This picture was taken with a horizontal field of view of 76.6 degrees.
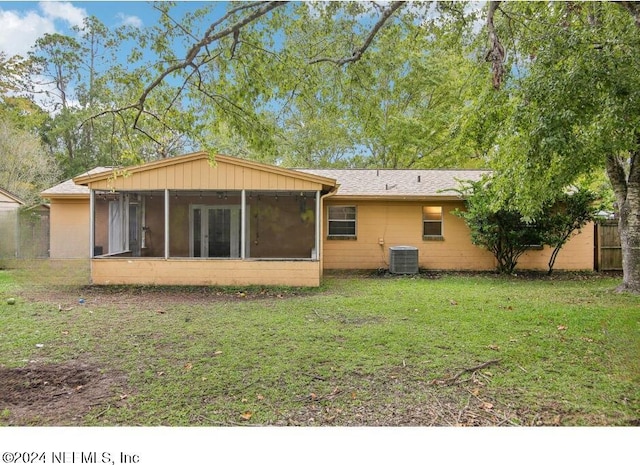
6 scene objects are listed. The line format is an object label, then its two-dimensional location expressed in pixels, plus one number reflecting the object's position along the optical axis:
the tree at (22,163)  17.03
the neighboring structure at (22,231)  12.50
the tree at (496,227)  10.39
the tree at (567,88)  4.90
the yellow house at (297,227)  11.59
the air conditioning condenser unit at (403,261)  11.03
